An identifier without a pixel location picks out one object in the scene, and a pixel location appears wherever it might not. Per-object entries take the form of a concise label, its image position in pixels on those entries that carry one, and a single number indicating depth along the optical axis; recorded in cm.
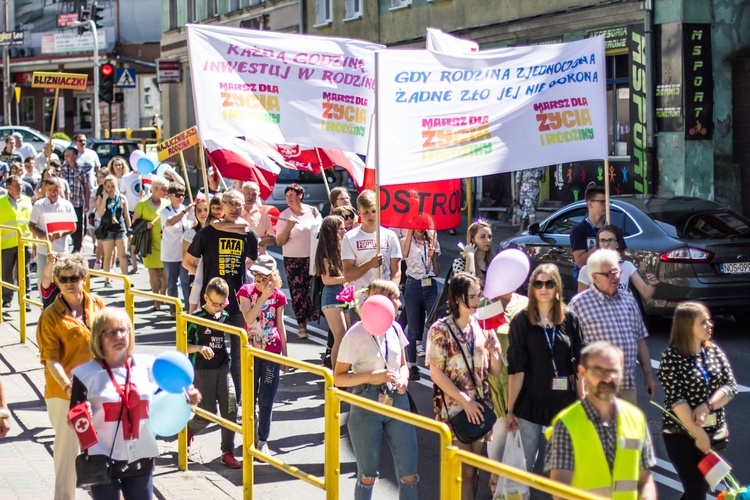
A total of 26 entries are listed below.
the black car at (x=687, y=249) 1234
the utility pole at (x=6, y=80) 5262
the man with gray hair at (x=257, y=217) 1234
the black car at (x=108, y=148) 3538
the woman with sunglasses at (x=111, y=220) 1680
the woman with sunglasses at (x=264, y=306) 884
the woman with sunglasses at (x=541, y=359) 652
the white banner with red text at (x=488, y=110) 900
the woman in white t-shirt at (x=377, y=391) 631
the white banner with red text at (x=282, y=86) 1027
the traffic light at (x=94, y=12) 3927
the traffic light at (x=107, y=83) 3441
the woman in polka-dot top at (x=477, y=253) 948
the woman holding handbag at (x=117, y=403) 581
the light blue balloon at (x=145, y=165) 1741
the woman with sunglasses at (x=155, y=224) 1455
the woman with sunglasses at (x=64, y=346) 693
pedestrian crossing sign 3784
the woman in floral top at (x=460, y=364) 657
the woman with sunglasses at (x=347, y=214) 1100
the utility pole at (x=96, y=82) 4253
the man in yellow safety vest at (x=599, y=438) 479
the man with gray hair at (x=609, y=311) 702
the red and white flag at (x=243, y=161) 1145
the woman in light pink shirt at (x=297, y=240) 1273
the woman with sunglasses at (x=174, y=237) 1388
